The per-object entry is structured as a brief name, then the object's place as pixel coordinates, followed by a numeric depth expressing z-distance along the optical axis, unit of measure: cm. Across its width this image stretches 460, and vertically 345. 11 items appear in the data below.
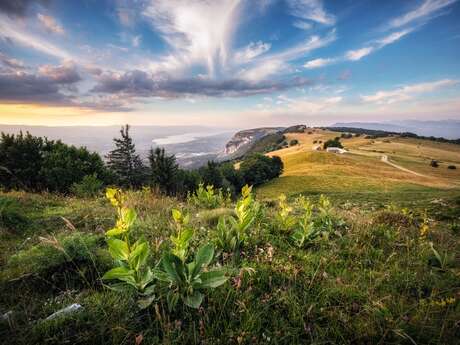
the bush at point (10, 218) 441
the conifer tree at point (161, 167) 4606
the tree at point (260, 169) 7138
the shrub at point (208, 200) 771
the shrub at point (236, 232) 349
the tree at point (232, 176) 6750
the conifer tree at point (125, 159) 5144
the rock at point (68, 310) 186
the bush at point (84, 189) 915
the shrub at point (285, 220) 433
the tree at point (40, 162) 3041
